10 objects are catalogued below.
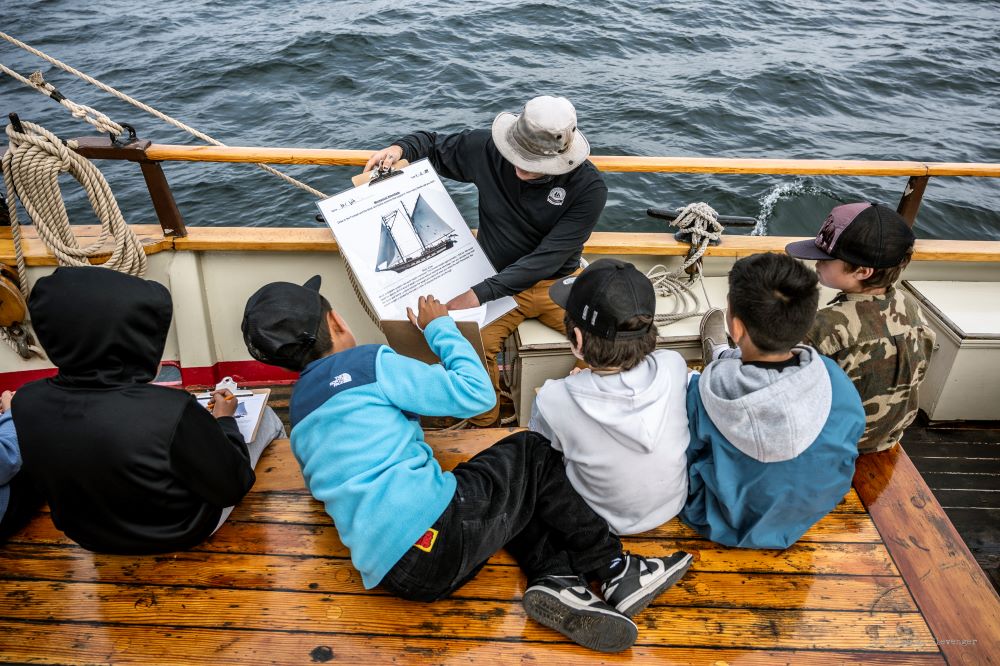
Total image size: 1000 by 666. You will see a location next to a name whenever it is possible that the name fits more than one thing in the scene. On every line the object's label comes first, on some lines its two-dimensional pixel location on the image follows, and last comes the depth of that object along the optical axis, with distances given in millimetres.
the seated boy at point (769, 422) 1729
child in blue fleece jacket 1764
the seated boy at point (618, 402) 1840
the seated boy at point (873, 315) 2191
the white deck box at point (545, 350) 3145
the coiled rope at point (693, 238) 3395
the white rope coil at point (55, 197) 2805
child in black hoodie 1661
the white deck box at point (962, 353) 3113
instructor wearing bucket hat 2711
